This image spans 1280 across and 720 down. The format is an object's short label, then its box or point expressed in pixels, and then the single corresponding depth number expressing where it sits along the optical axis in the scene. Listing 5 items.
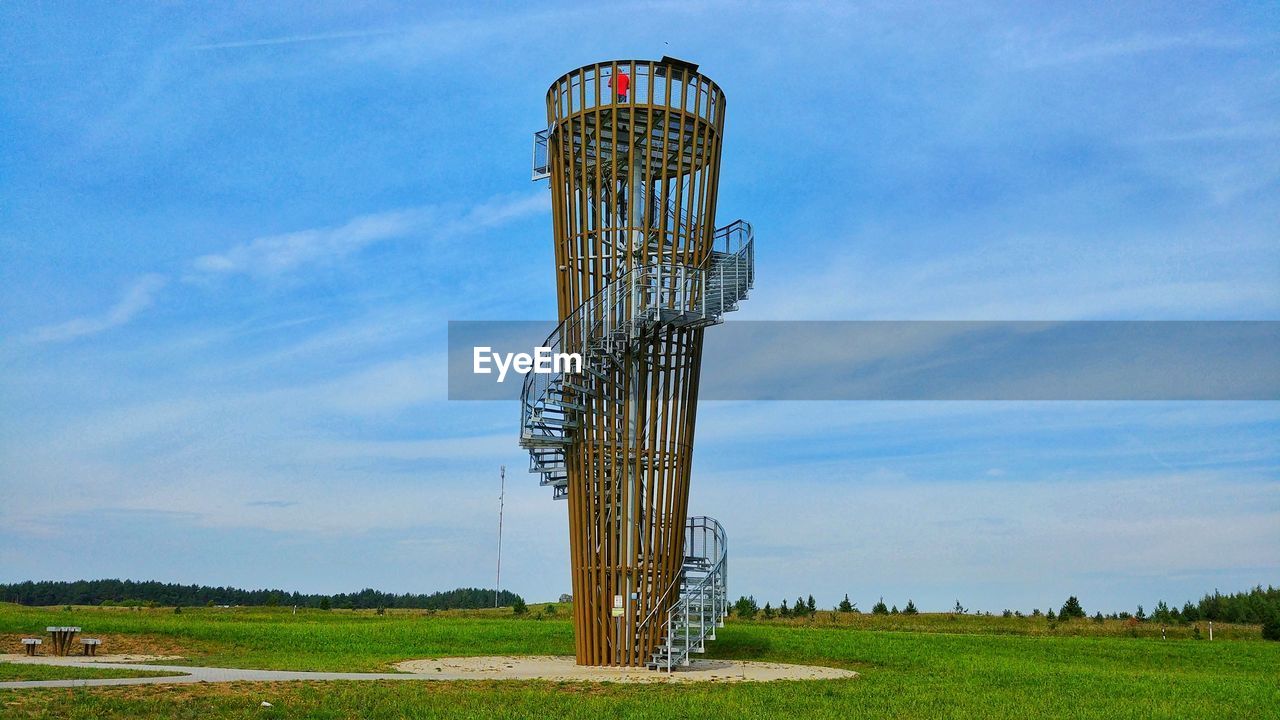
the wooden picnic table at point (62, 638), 25.41
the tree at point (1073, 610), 51.94
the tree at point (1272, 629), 42.78
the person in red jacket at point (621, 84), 21.61
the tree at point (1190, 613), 53.59
